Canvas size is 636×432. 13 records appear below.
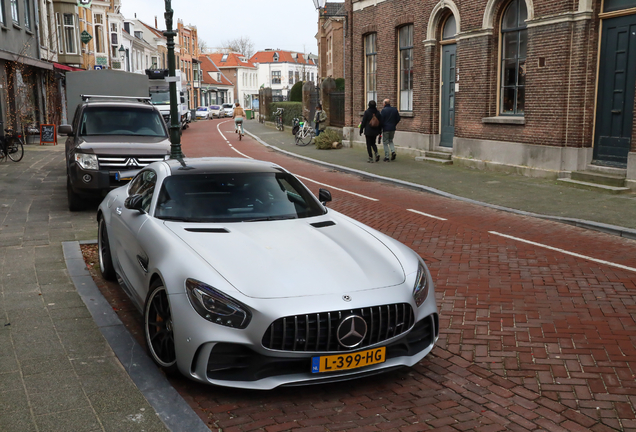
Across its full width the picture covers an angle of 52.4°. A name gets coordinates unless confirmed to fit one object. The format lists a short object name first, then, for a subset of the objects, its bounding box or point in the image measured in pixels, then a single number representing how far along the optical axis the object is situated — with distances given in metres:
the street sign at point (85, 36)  36.12
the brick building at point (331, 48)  51.69
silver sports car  3.92
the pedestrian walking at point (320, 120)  28.61
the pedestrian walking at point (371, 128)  19.52
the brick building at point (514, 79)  13.39
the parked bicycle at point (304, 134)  27.48
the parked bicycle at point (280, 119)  39.28
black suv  10.72
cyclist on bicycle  33.16
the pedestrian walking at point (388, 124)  19.39
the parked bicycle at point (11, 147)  19.06
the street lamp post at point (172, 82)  14.70
